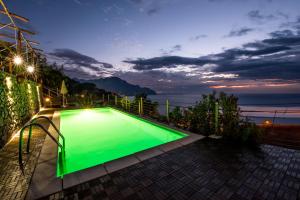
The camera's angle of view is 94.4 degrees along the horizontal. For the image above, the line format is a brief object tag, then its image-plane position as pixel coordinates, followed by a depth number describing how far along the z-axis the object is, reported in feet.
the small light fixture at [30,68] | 24.89
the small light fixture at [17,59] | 17.77
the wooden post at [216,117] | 14.89
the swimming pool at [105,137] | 14.16
